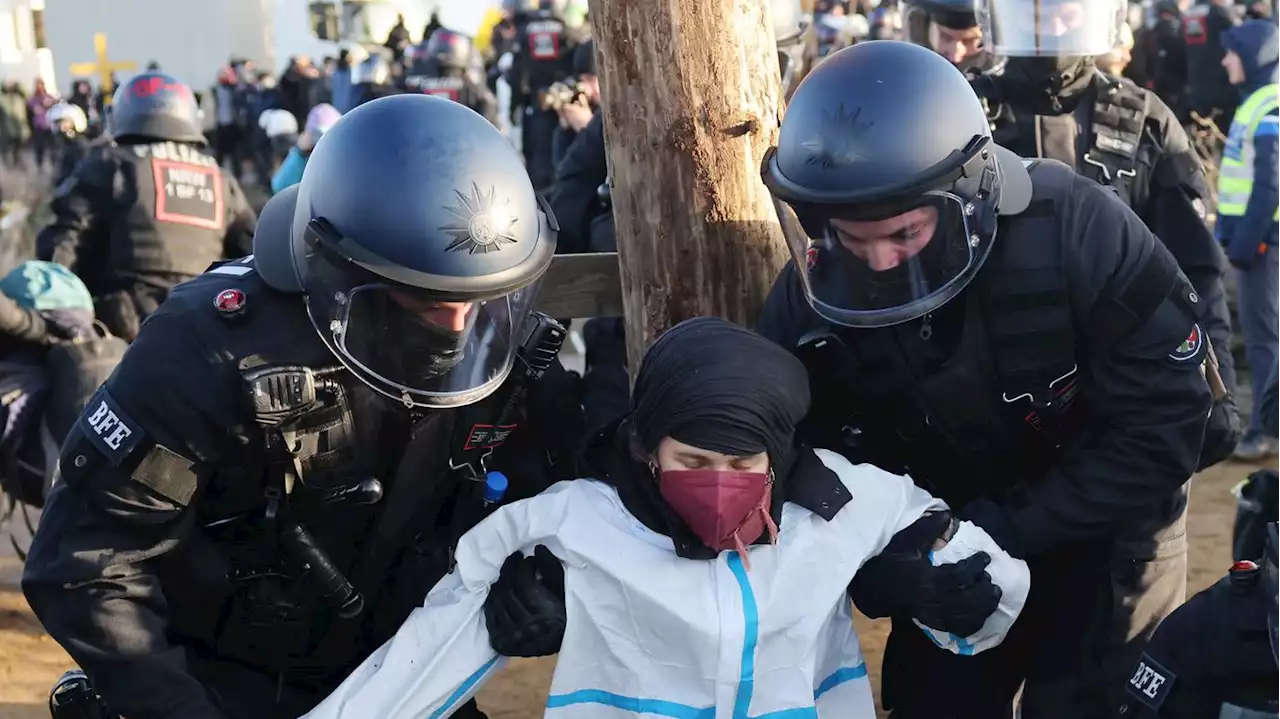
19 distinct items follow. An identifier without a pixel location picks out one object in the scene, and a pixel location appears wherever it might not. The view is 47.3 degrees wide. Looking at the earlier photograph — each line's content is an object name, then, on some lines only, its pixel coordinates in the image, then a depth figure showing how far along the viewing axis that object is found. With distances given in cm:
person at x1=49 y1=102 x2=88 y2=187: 1406
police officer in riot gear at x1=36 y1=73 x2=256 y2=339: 580
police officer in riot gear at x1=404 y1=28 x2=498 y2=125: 1184
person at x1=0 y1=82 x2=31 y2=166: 2388
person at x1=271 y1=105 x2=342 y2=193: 823
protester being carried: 229
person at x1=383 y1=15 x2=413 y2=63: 1922
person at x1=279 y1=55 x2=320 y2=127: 2056
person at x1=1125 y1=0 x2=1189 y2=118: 1208
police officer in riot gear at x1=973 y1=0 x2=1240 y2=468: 393
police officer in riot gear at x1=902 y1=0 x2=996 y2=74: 464
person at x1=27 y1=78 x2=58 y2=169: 2336
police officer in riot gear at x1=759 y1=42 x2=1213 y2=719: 248
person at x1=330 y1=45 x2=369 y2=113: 1623
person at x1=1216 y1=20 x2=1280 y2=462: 641
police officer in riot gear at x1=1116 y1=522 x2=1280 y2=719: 244
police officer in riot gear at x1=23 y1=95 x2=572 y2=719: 238
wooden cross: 2980
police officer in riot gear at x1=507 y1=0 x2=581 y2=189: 1391
